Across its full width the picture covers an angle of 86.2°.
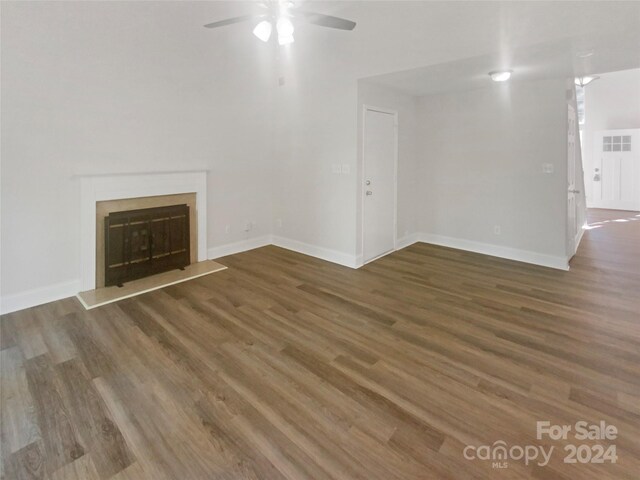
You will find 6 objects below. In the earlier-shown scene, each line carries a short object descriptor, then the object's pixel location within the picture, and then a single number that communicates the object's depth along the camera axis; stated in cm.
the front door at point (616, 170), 845
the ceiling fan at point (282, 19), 304
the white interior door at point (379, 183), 477
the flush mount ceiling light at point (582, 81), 611
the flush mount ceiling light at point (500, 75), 399
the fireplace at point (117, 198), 385
